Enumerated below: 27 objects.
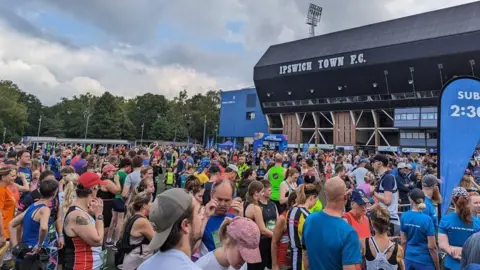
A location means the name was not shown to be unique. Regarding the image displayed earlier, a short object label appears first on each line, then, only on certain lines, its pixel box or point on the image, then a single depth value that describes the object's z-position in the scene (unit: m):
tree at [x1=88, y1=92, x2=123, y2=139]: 74.62
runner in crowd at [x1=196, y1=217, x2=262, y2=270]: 1.89
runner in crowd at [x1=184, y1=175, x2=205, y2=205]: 4.24
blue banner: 6.18
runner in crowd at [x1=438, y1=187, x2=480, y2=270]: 3.36
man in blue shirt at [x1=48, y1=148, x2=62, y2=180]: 10.06
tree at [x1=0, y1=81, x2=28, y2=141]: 62.09
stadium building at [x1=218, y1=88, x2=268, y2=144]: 61.84
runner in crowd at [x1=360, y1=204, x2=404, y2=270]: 3.04
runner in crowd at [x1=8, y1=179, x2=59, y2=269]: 3.63
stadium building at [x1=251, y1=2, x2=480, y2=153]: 35.75
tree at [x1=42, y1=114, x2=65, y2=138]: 79.50
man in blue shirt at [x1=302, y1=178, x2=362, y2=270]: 2.56
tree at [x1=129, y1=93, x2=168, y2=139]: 85.94
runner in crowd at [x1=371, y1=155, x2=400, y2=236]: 5.70
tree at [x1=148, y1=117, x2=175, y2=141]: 82.31
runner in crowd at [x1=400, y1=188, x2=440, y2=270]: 3.81
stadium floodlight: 62.56
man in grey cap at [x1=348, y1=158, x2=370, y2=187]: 7.47
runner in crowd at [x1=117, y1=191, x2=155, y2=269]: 3.05
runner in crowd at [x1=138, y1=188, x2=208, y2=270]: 1.56
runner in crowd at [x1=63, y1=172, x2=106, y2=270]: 3.07
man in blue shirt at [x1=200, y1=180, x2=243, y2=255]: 3.06
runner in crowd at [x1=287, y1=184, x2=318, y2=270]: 3.58
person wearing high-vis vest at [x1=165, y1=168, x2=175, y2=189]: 13.09
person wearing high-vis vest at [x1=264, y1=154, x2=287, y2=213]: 6.77
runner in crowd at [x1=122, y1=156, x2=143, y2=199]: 6.12
